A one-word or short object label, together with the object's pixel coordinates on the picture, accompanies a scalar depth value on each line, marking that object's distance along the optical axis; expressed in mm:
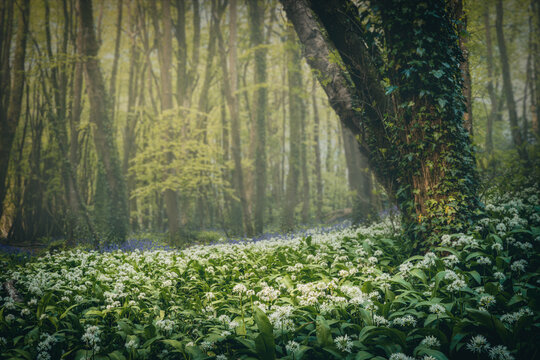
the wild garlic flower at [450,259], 3012
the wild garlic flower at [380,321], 2373
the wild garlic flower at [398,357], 1883
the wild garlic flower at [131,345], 2365
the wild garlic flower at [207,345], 2277
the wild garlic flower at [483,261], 2856
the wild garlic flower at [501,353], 1816
